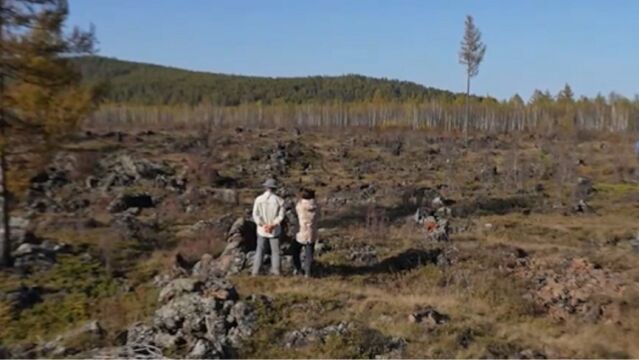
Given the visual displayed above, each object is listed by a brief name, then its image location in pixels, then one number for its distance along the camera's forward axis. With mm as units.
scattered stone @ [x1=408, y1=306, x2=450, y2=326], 10469
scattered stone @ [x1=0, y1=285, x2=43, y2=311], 12220
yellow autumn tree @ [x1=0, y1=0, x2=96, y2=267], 15180
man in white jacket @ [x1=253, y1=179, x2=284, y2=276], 12359
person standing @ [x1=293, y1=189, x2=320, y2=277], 12430
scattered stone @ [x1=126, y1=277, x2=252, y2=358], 9336
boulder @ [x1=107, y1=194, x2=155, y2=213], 23094
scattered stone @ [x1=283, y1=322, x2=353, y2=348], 9570
